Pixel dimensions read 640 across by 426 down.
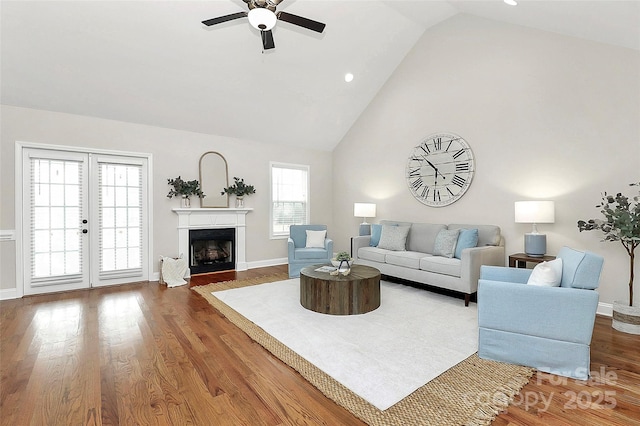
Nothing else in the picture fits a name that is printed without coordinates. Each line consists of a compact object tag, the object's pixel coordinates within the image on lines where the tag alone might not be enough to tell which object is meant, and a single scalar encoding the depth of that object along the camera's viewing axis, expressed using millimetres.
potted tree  3027
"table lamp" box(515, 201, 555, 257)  3773
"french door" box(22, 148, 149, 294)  4488
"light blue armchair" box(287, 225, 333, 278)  5441
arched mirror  5871
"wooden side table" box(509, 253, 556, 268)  3764
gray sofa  3918
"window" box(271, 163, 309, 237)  6820
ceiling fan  2732
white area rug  2262
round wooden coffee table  3520
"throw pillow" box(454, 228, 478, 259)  4363
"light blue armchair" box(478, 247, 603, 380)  2229
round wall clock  4953
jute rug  1828
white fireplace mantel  5625
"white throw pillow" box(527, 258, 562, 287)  2457
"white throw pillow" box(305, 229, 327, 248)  5801
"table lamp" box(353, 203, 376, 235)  6005
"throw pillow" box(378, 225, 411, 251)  5086
